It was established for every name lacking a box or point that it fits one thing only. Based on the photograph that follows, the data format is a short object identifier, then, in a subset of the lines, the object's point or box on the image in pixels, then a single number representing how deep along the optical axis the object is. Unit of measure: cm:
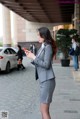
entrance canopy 1575
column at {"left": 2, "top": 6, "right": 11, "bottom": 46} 2694
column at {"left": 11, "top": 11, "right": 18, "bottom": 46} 3140
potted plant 1111
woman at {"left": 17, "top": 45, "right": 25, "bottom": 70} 1057
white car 911
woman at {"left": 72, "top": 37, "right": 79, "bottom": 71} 926
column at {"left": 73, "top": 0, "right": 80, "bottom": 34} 1490
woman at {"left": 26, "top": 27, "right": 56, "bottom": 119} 278
